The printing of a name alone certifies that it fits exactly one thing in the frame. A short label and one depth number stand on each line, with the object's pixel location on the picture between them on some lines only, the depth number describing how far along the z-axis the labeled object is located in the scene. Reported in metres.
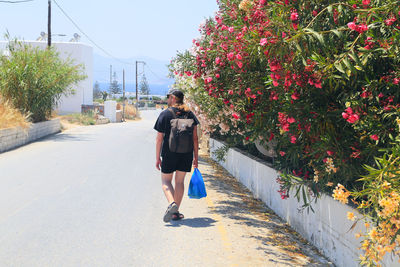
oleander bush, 4.20
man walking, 7.10
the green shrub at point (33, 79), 21.31
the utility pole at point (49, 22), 34.45
